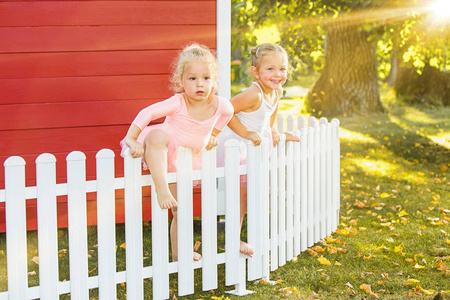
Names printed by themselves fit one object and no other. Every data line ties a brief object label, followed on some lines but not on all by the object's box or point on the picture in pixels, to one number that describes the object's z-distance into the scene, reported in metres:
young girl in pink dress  4.09
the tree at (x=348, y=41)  10.28
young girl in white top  4.82
